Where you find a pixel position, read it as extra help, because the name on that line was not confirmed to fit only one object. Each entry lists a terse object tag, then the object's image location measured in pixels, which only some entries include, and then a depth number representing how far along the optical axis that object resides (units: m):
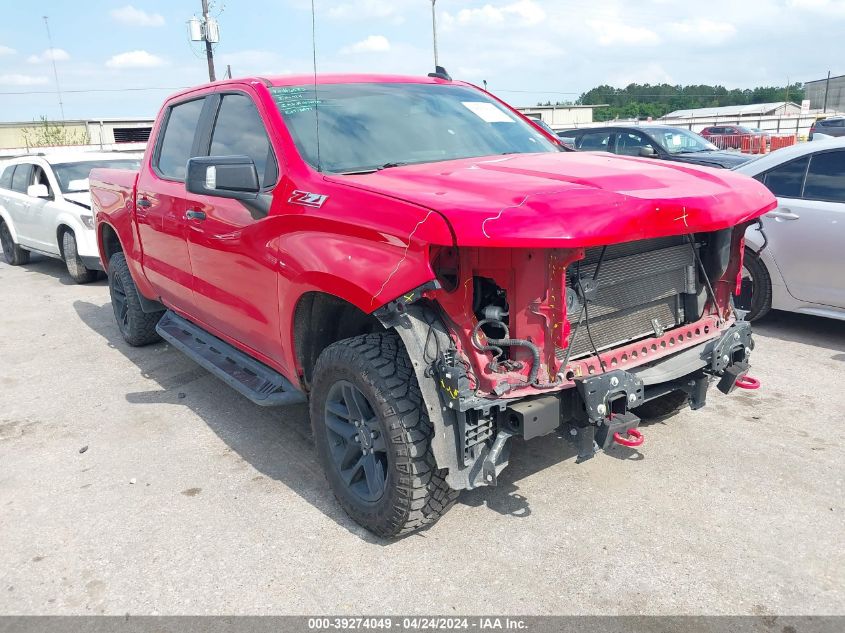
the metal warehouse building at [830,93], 77.06
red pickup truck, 2.57
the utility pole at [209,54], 21.42
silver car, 5.13
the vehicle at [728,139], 24.88
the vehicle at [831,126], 22.33
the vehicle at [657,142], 11.38
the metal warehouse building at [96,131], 37.66
